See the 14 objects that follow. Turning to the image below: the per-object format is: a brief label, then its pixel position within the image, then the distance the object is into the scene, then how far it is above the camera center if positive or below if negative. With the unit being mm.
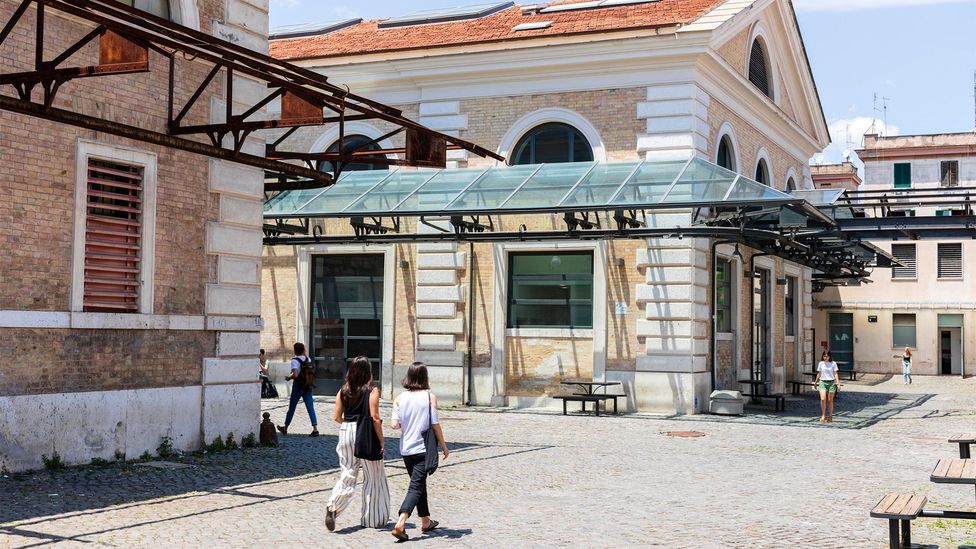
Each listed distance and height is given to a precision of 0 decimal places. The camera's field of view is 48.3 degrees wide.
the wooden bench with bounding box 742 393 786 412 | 23797 -1099
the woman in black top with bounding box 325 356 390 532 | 9391 -879
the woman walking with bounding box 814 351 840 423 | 21328 -618
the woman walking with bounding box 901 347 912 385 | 43969 -564
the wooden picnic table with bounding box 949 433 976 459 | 11961 -961
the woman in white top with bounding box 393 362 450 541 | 9227 -678
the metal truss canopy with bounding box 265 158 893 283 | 20094 +2858
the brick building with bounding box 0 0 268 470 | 11922 +794
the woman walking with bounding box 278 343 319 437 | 17042 -570
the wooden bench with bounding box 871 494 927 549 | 7438 -1092
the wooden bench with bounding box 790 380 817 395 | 31275 -1043
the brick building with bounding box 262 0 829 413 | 22688 +2186
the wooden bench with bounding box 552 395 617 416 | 21656 -982
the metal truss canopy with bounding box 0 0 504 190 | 9953 +2757
